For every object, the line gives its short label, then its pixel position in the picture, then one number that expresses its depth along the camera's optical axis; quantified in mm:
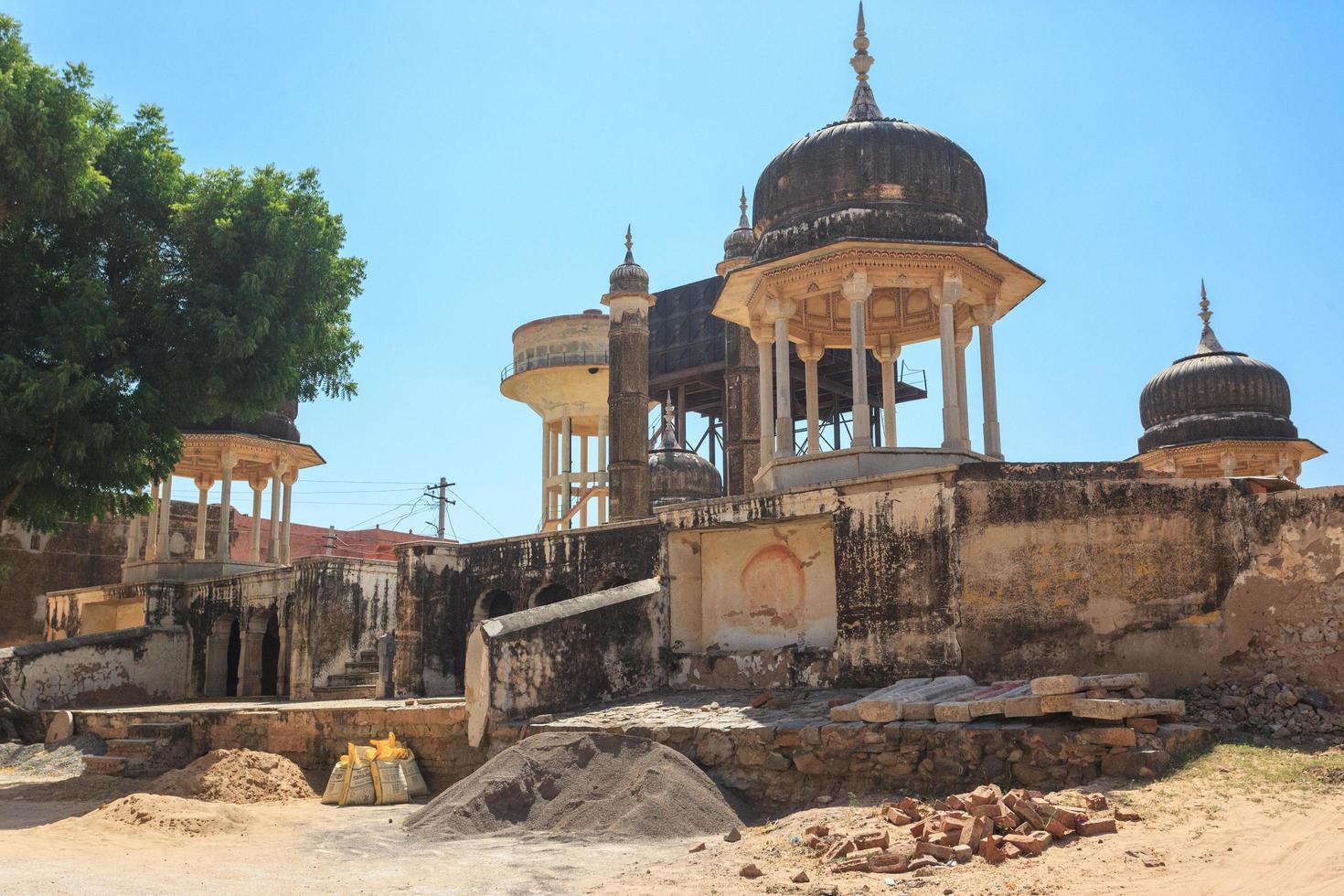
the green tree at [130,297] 15617
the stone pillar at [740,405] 22141
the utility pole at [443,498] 44219
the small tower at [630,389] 22281
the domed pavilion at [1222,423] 22891
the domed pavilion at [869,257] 15578
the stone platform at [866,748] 9852
